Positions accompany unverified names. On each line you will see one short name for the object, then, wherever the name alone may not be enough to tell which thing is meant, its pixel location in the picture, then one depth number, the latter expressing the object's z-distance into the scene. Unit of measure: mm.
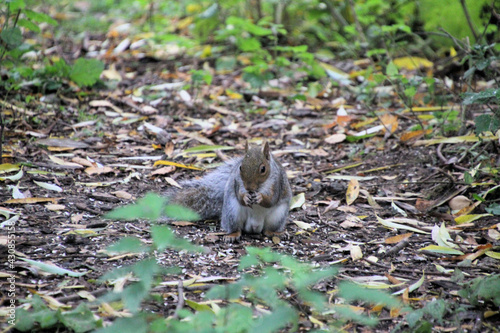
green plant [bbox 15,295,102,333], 3969
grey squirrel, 6398
